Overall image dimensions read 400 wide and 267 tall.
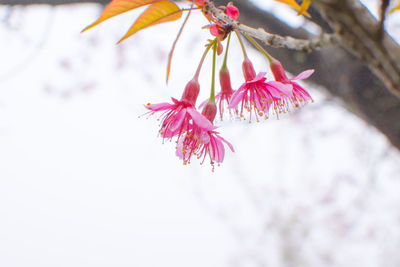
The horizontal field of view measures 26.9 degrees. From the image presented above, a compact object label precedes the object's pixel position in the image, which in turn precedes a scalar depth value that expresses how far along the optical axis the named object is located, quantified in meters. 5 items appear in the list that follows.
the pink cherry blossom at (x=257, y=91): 0.34
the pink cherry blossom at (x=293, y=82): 0.35
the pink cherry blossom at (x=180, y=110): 0.34
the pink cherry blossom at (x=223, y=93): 0.35
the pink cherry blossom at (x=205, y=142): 0.34
